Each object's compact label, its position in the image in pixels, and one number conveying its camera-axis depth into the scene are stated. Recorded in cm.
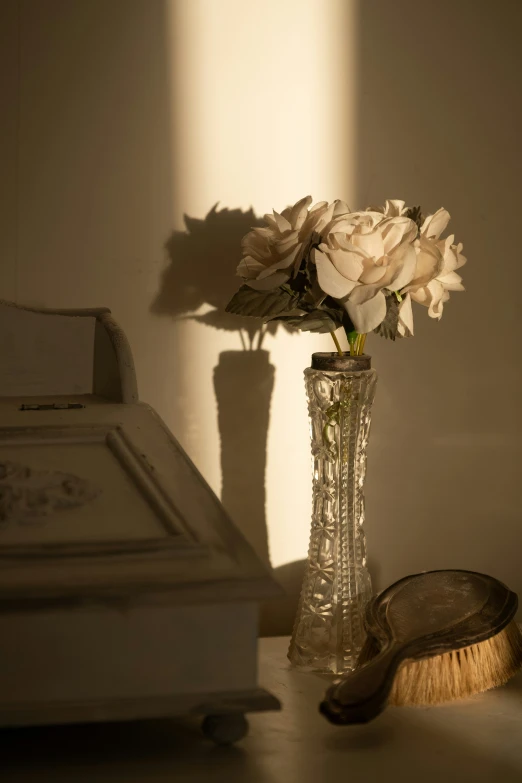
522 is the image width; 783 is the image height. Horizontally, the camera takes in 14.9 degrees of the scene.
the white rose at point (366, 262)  115
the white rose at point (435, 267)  118
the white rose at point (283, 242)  118
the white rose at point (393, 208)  119
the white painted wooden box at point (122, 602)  100
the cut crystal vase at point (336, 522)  120
